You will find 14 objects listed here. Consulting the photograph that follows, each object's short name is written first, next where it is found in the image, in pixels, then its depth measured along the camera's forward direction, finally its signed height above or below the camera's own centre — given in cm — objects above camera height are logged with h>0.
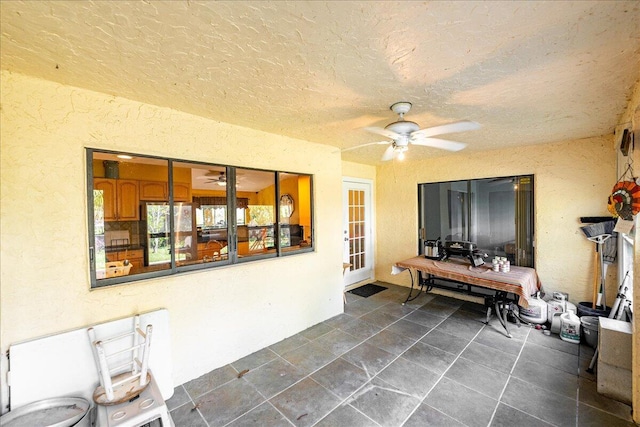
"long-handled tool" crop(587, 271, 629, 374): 246 -97
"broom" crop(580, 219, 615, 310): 288 -37
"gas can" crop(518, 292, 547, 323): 310 -128
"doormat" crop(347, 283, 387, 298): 444 -145
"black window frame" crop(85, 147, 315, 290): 183 -17
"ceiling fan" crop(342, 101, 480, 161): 199 +65
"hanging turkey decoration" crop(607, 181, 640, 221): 174 +4
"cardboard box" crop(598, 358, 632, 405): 194 -138
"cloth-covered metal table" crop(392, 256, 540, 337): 284 -84
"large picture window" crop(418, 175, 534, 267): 358 -9
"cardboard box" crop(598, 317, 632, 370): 198 -110
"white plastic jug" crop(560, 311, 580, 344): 275 -133
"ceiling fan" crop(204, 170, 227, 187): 255 +37
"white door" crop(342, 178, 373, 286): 471 -36
